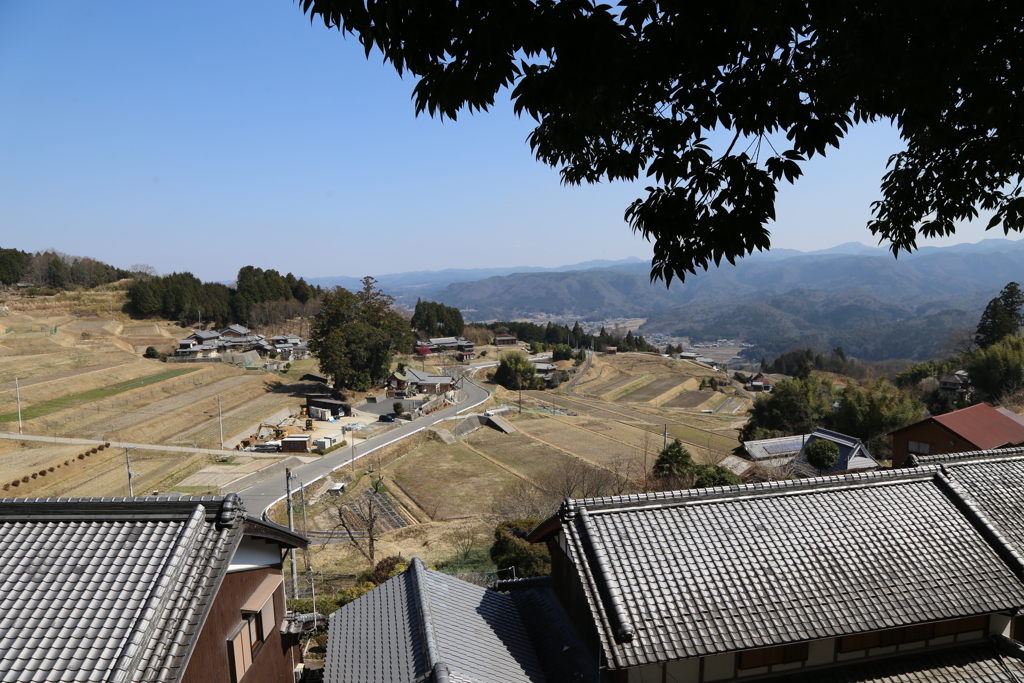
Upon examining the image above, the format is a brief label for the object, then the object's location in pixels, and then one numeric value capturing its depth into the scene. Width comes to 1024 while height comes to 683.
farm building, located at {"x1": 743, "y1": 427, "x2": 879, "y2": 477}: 24.48
